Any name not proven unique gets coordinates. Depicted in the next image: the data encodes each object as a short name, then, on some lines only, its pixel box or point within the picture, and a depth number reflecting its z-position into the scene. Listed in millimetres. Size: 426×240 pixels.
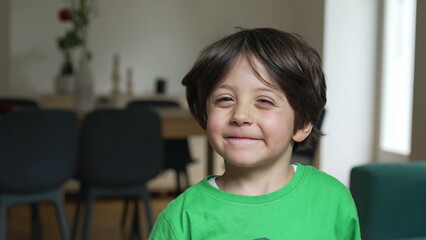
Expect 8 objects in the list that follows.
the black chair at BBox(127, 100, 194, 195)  4312
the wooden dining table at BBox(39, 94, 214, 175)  3566
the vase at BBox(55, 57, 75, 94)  5199
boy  1031
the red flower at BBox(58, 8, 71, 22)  4145
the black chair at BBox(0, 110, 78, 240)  2938
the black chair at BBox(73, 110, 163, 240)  3195
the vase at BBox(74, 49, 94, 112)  3785
